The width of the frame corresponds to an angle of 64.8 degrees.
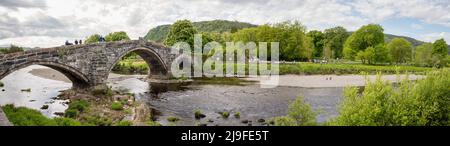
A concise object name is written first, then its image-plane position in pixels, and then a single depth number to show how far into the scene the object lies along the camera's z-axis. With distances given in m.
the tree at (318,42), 103.79
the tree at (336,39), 107.25
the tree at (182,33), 80.81
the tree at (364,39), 84.74
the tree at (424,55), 83.42
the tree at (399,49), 87.56
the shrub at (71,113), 25.89
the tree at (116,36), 98.29
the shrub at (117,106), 29.85
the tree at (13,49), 33.93
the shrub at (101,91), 36.38
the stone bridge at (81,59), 28.91
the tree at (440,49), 85.55
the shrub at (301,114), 19.36
